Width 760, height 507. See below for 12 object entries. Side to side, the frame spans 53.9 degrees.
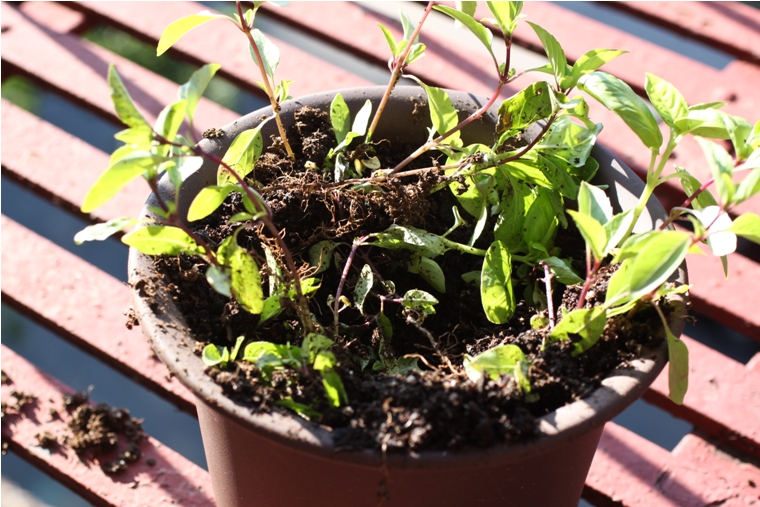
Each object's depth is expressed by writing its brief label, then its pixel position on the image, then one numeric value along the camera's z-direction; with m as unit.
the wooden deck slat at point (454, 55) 1.36
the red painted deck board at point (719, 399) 1.07
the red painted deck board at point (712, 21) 1.50
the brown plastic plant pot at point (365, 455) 0.61
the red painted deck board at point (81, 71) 1.44
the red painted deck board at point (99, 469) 1.03
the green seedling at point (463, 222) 0.61
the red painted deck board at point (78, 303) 1.16
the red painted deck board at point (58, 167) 1.32
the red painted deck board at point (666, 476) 1.02
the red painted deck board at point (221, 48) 1.48
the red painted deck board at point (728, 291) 1.18
